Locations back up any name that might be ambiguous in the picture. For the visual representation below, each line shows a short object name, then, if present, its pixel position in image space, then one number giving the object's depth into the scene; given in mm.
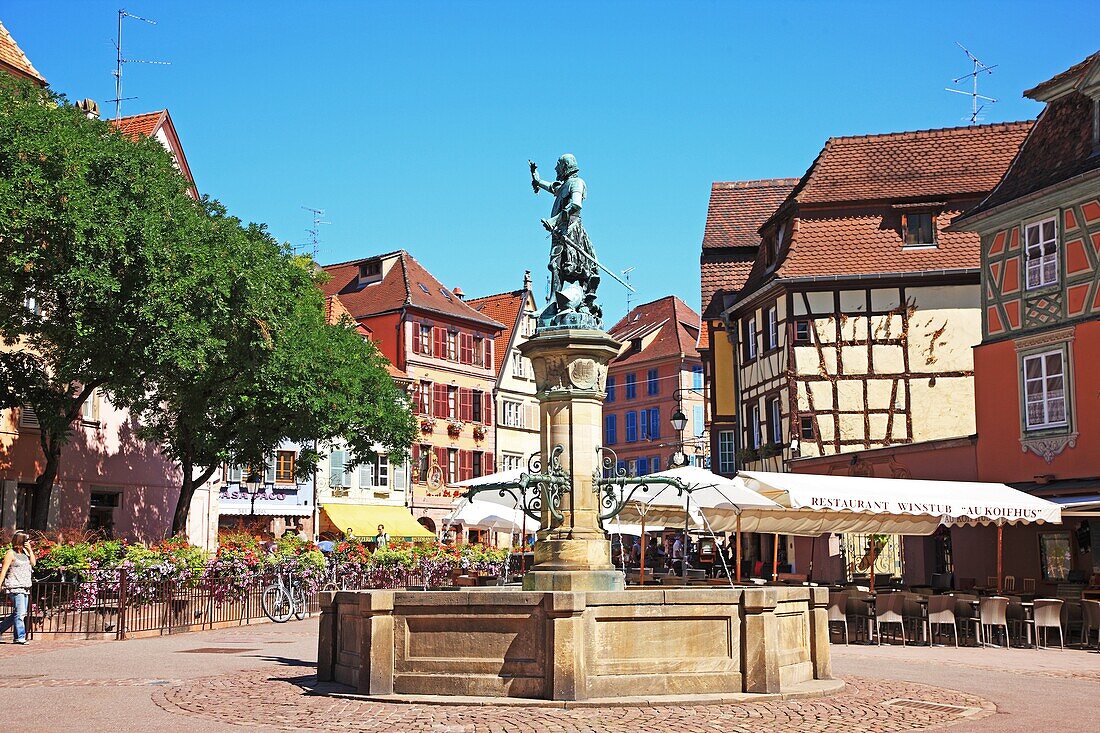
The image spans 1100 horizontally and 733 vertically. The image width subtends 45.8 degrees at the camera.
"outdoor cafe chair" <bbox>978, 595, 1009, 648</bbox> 20891
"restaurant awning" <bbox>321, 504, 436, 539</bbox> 56312
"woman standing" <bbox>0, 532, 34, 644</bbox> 20641
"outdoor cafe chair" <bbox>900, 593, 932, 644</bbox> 21328
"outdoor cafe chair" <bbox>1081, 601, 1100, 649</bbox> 20297
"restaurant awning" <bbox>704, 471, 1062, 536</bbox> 21812
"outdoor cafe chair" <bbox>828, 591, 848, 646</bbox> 20984
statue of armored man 15383
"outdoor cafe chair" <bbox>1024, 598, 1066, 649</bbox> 20750
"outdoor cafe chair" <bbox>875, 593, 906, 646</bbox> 21234
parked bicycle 27547
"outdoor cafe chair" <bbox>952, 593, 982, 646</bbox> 21448
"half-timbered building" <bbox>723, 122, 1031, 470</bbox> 37875
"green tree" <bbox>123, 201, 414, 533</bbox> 26375
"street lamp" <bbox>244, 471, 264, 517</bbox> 52969
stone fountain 12016
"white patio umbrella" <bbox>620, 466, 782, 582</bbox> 21609
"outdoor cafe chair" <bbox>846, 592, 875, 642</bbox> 21828
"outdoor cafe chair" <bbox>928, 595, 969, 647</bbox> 20656
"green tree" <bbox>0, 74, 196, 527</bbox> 24625
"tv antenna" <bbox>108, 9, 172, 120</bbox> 39094
